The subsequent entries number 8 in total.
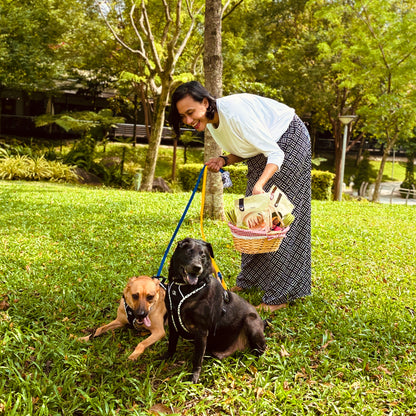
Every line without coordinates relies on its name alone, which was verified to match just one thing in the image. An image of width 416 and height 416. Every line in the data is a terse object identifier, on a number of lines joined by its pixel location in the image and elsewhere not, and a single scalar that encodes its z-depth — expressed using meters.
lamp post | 15.55
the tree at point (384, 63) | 15.25
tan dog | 2.86
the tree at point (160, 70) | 11.97
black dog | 2.68
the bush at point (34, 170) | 14.05
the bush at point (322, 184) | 15.05
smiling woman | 3.07
